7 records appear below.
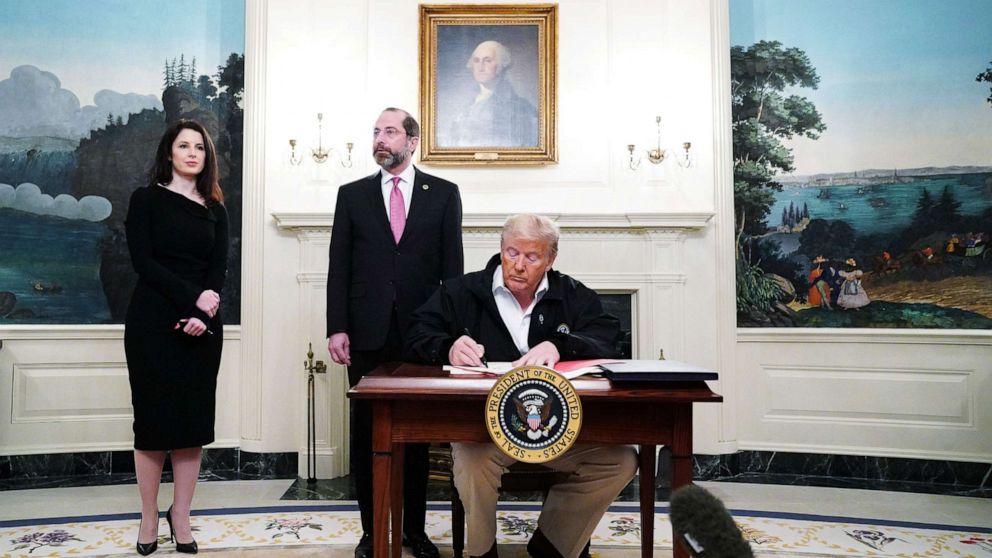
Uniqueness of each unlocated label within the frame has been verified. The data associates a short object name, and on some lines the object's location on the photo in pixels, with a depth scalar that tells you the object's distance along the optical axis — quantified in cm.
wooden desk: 200
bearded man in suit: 303
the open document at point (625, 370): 202
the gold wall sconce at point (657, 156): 480
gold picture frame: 488
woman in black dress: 293
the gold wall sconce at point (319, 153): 476
